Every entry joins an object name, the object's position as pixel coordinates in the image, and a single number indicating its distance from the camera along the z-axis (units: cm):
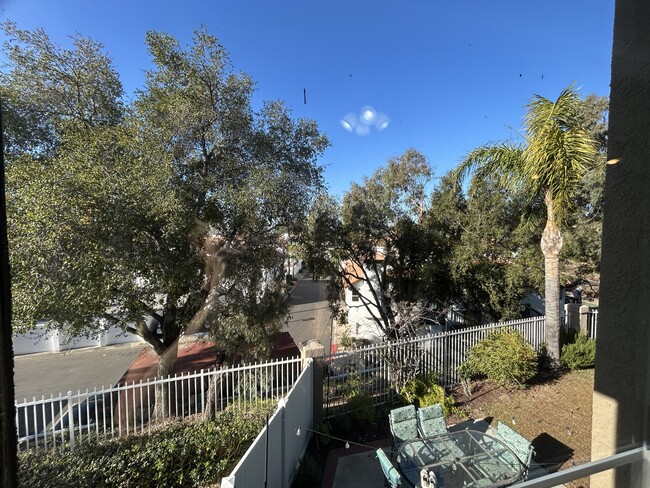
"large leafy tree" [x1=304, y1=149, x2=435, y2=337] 831
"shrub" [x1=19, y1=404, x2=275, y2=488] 291
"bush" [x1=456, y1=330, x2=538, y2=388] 541
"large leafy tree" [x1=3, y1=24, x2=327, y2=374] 383
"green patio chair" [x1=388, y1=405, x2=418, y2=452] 383
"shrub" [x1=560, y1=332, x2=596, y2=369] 640
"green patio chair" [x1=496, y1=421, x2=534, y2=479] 323
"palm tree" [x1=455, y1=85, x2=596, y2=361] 551
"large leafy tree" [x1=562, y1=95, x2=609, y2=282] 525
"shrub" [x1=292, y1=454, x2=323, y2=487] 359
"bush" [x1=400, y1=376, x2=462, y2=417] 497
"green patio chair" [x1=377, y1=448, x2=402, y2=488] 292
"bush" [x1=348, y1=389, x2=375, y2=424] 488
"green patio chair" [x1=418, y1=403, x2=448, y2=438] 391
